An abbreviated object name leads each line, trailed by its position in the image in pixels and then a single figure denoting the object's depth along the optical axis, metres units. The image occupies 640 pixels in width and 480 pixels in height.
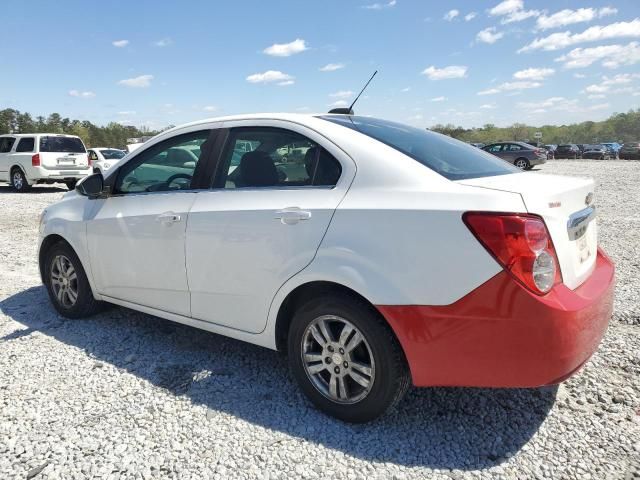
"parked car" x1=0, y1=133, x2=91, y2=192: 15.14
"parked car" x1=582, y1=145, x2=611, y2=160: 43.47
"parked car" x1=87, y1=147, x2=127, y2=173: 18.28
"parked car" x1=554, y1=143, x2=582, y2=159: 46.84
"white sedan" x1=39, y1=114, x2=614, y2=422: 2.11
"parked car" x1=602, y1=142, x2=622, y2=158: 44.56
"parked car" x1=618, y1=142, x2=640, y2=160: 40.81
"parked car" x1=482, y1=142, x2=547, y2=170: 27.55
